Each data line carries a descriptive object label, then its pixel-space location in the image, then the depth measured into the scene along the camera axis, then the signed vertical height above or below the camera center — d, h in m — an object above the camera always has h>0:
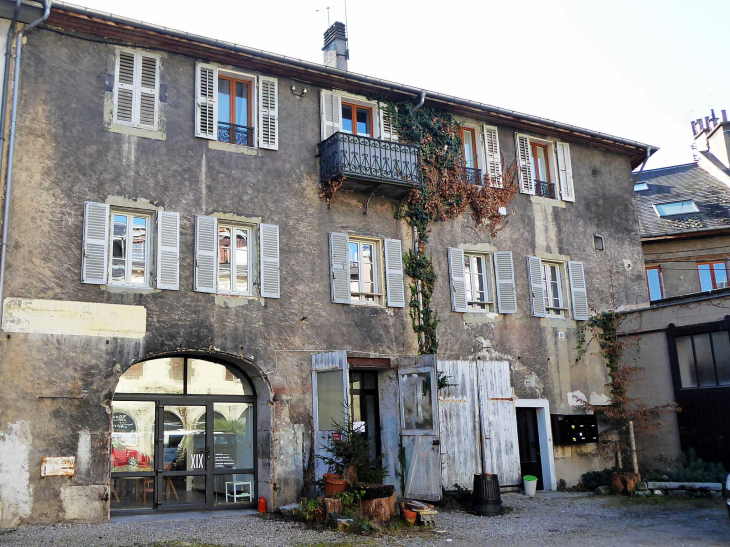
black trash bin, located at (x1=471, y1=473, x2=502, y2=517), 12.52 -1.07
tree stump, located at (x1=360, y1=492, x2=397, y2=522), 10.97 -1.04
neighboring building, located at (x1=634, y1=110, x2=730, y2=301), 20.84 +5.12
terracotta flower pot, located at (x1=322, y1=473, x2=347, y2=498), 11.34 -0.69
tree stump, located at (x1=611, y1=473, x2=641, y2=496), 14.92 -1.12
